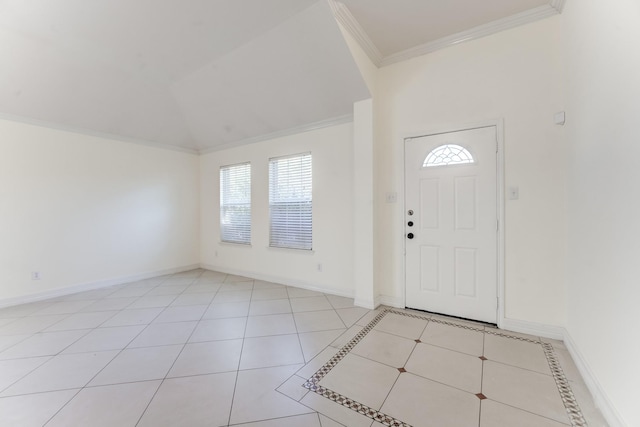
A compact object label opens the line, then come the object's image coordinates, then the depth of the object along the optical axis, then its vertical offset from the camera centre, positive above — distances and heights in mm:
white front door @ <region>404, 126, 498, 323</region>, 2617 -131
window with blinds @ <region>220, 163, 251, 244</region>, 4707 +177
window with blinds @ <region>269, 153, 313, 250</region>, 3938 +175
